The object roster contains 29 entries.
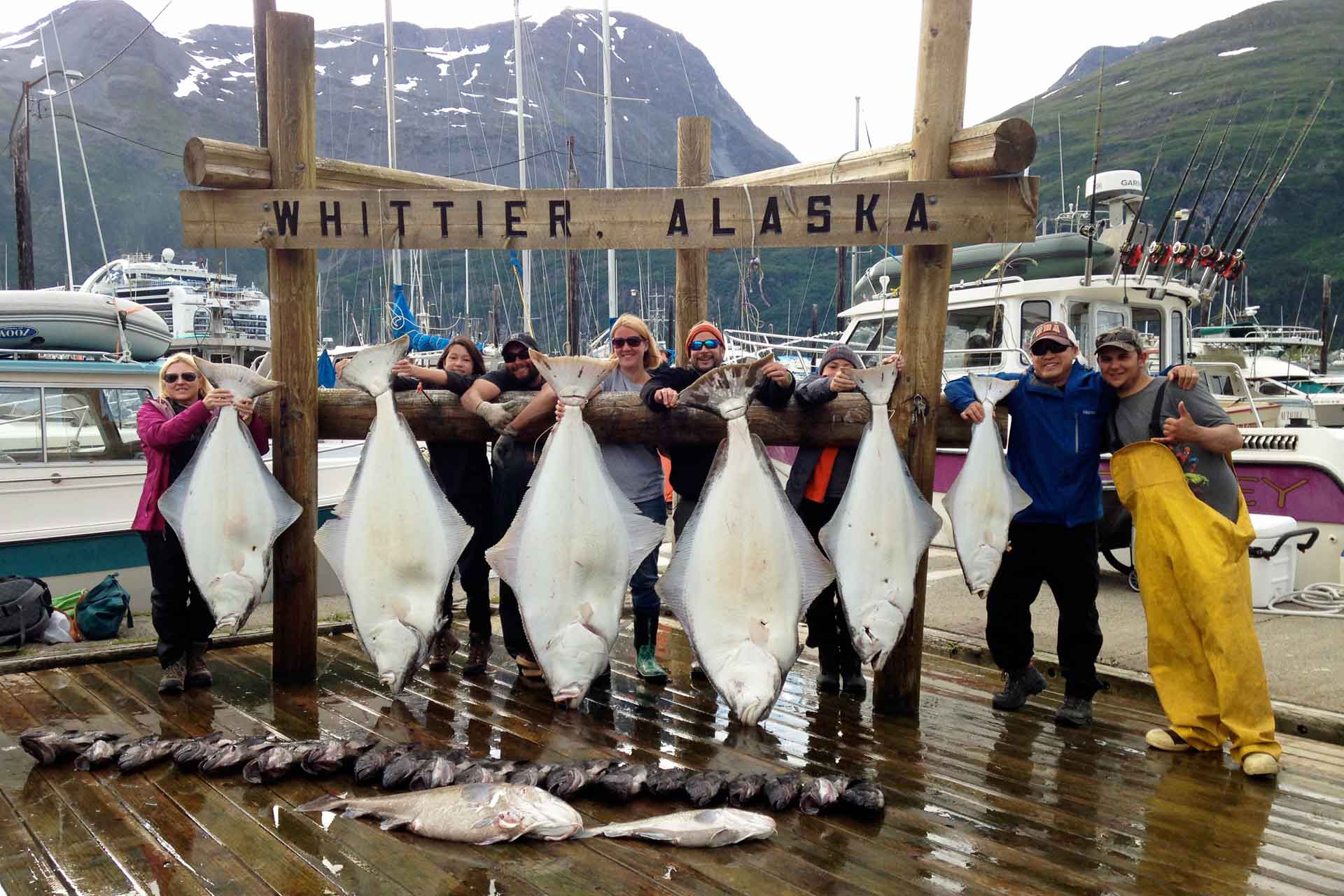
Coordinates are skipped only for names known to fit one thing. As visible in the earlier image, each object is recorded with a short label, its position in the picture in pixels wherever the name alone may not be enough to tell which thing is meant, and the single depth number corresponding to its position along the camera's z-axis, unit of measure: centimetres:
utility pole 1625
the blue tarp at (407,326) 814
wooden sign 376
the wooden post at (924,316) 380
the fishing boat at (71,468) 712
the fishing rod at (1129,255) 975
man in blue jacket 385
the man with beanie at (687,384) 384
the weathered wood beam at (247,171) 396
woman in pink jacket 413
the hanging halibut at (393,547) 347
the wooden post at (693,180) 548
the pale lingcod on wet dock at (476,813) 262
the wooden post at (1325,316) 4466
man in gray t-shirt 359
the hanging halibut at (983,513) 363
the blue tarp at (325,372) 1201
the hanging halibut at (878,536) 343
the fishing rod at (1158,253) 999
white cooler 627
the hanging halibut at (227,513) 366
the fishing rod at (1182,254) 1004
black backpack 546
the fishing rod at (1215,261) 1052
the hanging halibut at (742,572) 321
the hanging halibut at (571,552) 329
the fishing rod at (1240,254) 995
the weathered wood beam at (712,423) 394
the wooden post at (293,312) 412
